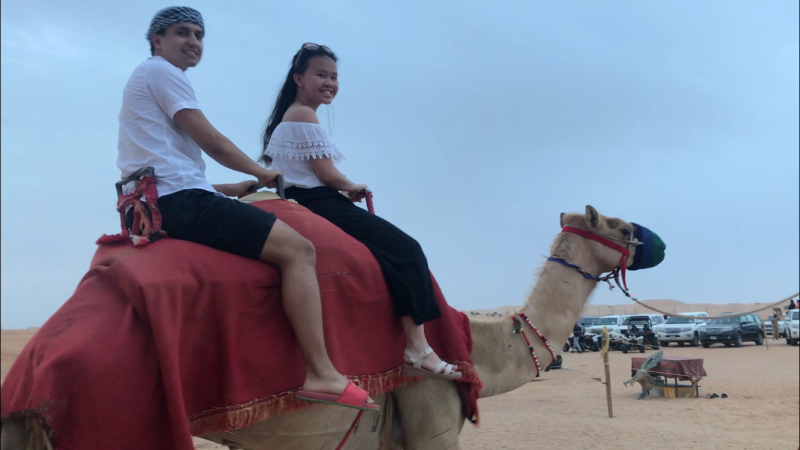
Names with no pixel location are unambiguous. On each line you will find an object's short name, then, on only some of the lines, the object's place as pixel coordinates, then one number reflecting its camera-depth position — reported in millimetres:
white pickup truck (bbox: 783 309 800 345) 29812
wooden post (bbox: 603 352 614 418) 13083
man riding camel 3373
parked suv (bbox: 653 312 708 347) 29281
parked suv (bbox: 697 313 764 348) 27922
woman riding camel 4098
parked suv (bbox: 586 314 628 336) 32394
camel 3588
